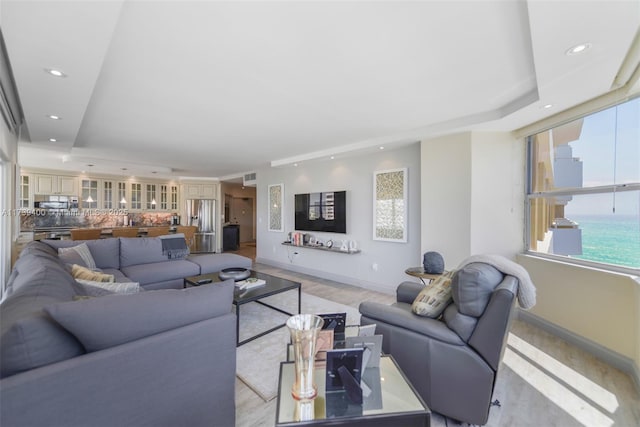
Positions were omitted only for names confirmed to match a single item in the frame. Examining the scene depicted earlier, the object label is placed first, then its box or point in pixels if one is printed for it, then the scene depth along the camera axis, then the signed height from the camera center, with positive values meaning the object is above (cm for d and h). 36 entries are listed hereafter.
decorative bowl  327 -79
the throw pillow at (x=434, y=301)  184 -63
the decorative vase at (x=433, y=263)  306 -60
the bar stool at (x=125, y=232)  606 -46
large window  232 +24
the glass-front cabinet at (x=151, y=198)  797 +43
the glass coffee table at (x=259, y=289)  271 -89
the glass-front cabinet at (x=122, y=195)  745 +48
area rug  208 -131
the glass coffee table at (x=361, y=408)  112 -87
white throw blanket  165 -42
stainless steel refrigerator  827 -35
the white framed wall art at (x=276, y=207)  626 +12
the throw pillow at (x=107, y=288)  192 -57
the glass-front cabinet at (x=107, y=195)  721 +47
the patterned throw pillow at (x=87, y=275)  244 -59
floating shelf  471 -70
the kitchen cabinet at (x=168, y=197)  828 +47
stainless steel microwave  621 +24
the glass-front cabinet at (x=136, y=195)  770 +50
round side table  298 -72
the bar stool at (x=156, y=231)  675 -49
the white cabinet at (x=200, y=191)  834 +67
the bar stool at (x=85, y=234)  536 -45
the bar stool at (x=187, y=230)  710 -50
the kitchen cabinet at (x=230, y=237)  885 -85
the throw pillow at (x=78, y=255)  315 -54
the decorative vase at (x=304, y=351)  115 -61
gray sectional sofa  98 -63
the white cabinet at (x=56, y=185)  628 +67
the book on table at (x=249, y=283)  307 -85
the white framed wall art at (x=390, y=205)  415 +12
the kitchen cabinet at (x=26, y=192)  610 +45
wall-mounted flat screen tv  496 +0
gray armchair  150 -81
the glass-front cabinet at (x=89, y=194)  689 +48
